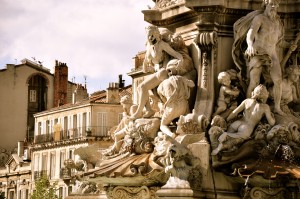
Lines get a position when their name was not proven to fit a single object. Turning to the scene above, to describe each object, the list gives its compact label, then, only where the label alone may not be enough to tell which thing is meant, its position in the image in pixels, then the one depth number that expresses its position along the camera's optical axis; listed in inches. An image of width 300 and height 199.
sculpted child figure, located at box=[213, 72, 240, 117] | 740.6
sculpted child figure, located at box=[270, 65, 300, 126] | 757.3
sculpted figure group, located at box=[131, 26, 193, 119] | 756.6
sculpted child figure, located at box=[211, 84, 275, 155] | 725.3
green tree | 2696.9
